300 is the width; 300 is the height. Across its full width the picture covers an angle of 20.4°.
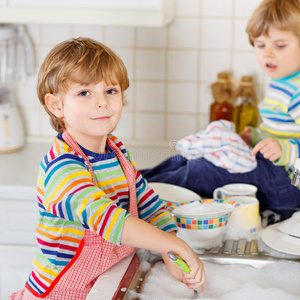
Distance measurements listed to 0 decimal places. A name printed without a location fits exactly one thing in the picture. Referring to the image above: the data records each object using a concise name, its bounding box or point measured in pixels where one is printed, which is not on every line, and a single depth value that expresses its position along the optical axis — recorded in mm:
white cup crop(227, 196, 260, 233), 1949
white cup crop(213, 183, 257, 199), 2037
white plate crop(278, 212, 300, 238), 1902
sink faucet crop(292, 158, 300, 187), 1718
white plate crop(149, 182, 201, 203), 2054
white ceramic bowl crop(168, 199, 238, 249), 1866
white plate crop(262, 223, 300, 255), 1856
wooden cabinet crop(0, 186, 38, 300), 2323
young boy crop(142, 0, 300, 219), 2094
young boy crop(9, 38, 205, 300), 1657
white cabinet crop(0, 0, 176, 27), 2284
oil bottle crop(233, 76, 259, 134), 2550
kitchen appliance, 2589
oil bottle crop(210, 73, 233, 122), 2546
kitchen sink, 1766
